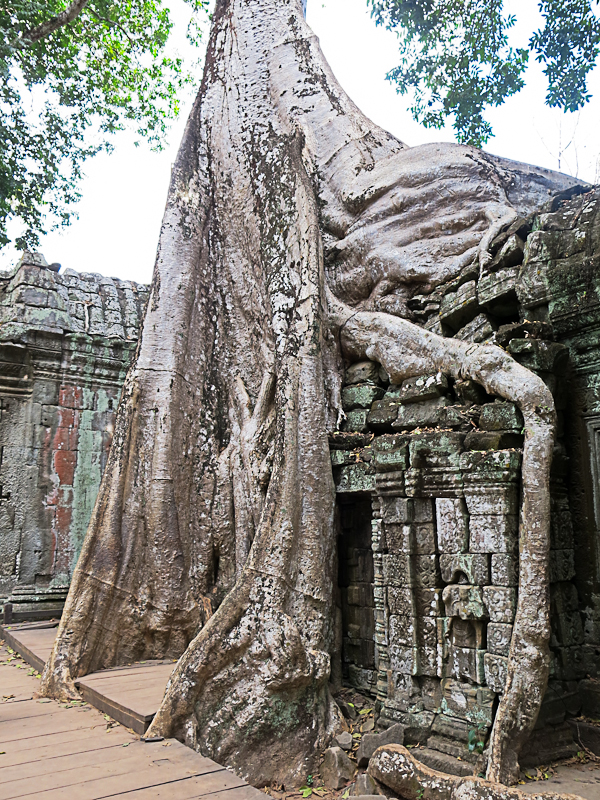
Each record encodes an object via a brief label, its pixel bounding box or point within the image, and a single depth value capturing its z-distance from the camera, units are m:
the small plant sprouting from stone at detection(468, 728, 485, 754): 2.66
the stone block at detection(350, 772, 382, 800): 2.62
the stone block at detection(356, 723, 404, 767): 2.86
